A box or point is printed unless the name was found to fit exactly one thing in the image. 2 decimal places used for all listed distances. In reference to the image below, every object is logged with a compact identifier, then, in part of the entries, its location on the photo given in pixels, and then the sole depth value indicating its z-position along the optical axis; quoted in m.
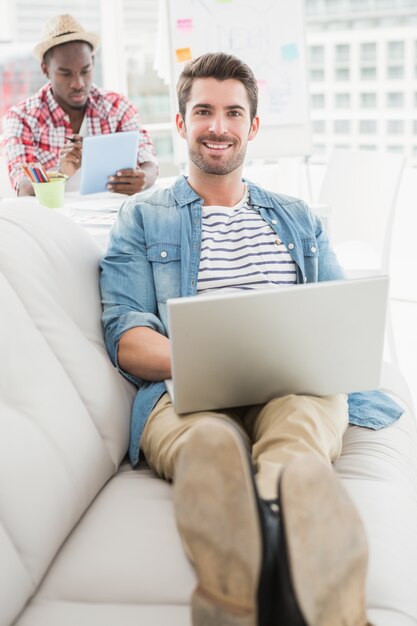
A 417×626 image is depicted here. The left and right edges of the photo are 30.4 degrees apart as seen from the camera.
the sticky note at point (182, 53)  3.59
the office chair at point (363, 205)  2.96
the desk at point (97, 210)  2.16
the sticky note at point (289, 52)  3.64
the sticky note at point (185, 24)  3.57
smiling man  0.91
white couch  1.12
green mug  2.44
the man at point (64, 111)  3.14
